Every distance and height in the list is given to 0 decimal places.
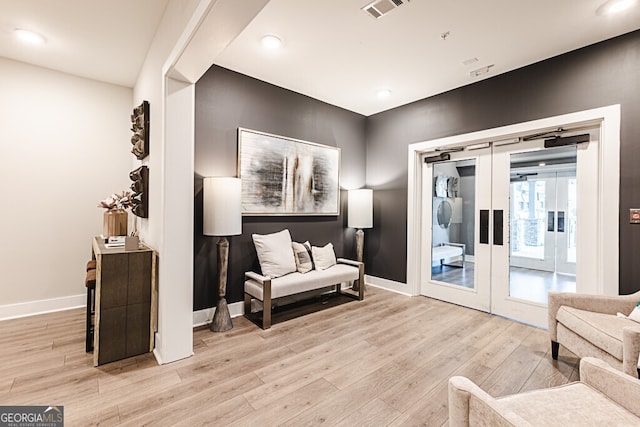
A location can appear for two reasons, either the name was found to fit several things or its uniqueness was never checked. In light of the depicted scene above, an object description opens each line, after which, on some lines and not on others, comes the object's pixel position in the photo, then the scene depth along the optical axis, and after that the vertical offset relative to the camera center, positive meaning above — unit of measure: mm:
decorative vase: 3016 -127
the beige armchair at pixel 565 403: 1021 -779
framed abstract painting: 3492 +516
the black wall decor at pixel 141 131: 2856 +827
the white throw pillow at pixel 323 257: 3842 -583
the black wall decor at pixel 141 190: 2900 +226
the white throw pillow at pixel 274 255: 3375 -495
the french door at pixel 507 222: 3059 -73
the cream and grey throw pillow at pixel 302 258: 3654 -567
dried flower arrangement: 3037 +104
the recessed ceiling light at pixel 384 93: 3906 +1684
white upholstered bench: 3057 -804
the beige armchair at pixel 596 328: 1734 -791
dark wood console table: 2270 -748
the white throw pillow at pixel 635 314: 2098 -714
